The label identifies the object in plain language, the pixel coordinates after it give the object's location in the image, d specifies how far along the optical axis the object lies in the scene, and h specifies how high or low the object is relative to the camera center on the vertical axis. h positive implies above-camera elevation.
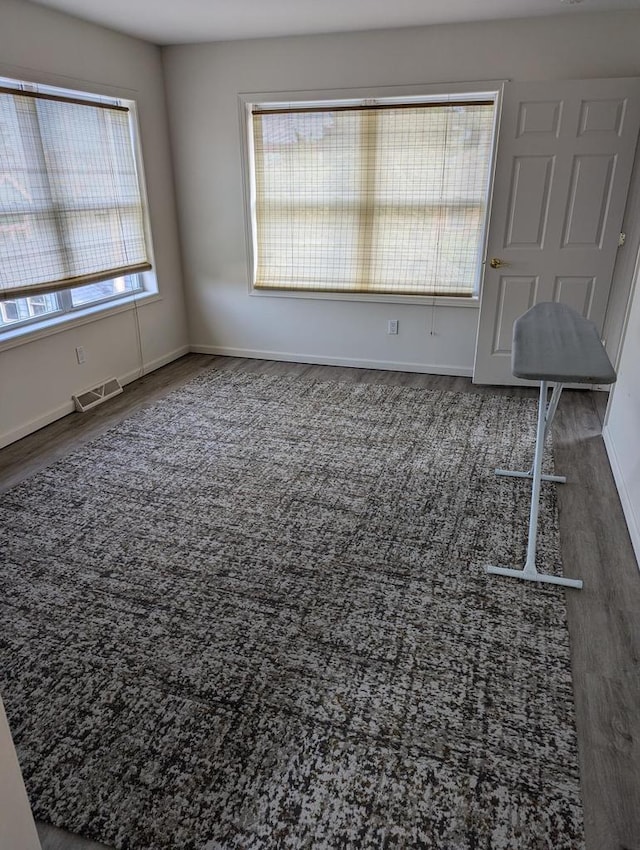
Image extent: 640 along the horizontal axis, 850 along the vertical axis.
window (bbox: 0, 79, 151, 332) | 3.33 -0.07
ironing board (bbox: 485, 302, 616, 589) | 1.98 -0.56
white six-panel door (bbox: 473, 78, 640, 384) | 3.64 -0.04
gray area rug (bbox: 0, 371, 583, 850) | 1.47 -1.44
